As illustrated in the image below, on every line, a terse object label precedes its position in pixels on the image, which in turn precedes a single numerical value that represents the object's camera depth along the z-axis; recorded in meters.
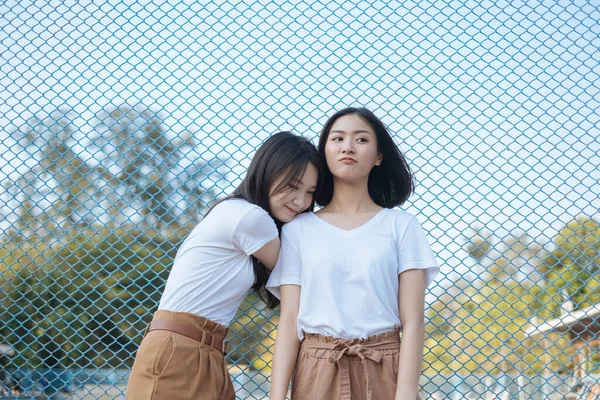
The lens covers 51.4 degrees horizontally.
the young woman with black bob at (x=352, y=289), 2.23
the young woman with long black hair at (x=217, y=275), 2.19
